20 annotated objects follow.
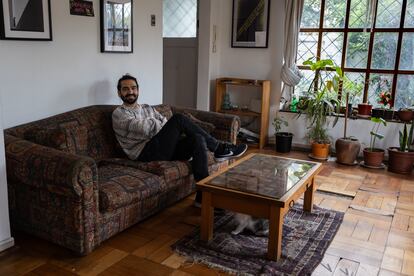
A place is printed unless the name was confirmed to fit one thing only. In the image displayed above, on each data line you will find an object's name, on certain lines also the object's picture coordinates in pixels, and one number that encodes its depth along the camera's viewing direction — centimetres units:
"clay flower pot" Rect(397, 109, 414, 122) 437
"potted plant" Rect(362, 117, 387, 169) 427
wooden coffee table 219
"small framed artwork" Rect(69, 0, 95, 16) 297
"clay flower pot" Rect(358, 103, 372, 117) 466
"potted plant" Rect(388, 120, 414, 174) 407
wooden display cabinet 496
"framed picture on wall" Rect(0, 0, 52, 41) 250
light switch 381
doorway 533
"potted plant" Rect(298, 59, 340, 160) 452
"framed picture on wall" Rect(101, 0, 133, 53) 325
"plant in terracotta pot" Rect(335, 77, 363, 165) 434
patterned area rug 219
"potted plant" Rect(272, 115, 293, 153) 481
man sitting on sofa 293
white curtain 477
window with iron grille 450
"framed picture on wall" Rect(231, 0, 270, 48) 502
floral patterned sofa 214
